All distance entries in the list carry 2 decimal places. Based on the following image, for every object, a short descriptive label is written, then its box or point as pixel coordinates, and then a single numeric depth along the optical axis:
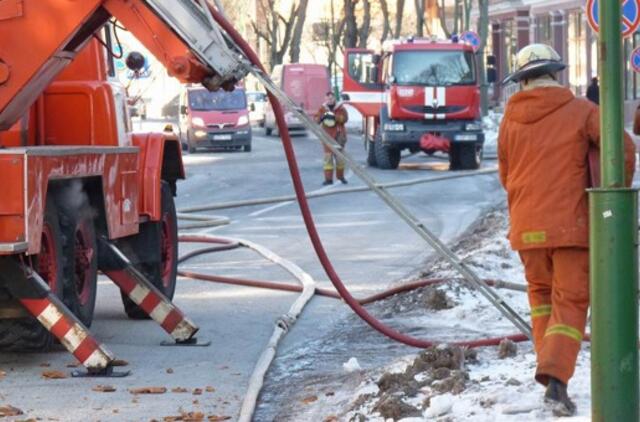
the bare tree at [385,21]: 70.50
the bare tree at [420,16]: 64.44
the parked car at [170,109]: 72.70
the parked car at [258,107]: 72.50
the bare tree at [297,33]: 73.20
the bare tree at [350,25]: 64.38
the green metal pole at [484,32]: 53.81
